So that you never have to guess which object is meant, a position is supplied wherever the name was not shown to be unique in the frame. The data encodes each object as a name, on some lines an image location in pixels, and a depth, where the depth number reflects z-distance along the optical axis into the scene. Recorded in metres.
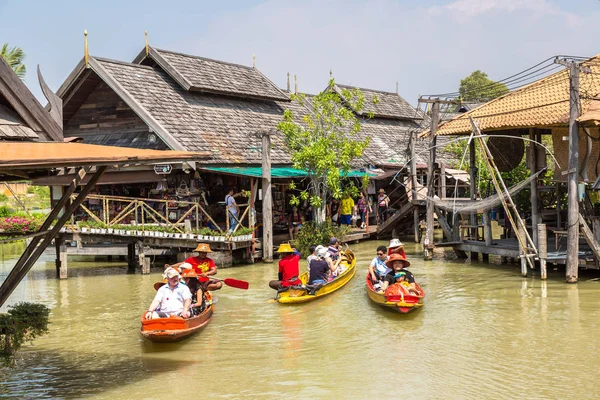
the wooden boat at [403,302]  13.40
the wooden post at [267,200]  21.00
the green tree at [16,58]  31.36
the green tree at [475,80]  58.04
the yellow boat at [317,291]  15.03
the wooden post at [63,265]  19.89
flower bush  19.55
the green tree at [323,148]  22.27
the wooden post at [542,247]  16.28
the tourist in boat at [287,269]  15.13
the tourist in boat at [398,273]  13.96
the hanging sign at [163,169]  21.08
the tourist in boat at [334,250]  17.56
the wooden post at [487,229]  19.17
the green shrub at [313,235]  22.20
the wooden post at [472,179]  20.36
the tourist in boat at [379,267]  15.38
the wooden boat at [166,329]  11.35
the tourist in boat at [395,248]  15.57
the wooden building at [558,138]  15.64
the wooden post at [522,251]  16.99
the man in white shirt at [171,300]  11.85
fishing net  17.05
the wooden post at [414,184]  24.58
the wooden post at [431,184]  20.03
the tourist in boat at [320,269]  15.52
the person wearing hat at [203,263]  15.79
